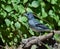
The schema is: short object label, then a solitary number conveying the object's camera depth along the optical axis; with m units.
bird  8.44
